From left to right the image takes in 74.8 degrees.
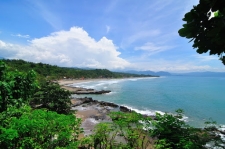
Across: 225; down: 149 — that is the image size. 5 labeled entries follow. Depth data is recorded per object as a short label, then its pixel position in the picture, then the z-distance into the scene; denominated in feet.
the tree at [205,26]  5.10
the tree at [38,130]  13.64
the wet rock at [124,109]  88.34
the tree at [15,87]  21.56
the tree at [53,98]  54.24
